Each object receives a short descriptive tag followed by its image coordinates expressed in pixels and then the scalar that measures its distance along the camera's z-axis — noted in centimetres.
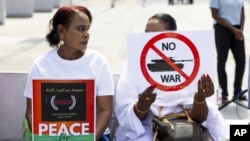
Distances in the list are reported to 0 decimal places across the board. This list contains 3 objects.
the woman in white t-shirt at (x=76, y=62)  382
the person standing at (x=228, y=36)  723
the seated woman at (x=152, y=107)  373
